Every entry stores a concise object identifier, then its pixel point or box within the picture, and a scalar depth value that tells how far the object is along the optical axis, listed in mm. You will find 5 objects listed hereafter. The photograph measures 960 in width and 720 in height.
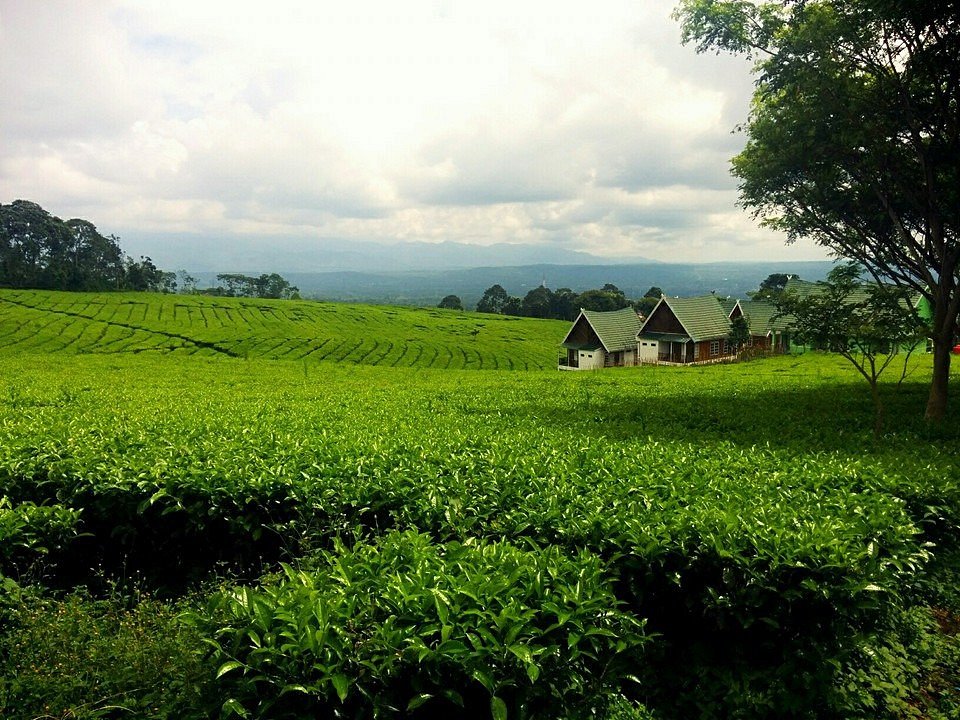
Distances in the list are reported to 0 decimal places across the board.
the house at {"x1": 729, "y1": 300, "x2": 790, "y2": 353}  45281
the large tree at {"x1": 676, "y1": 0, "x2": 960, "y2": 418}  10711
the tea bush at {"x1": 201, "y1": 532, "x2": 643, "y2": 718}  3178
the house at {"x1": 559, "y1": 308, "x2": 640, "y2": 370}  47344
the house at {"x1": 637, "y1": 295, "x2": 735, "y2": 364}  43906
